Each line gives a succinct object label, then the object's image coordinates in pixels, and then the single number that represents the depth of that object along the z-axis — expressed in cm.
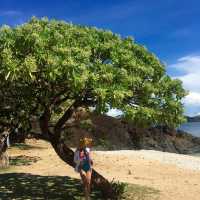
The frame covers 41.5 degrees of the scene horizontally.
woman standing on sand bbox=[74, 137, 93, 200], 841
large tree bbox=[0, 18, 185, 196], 763
